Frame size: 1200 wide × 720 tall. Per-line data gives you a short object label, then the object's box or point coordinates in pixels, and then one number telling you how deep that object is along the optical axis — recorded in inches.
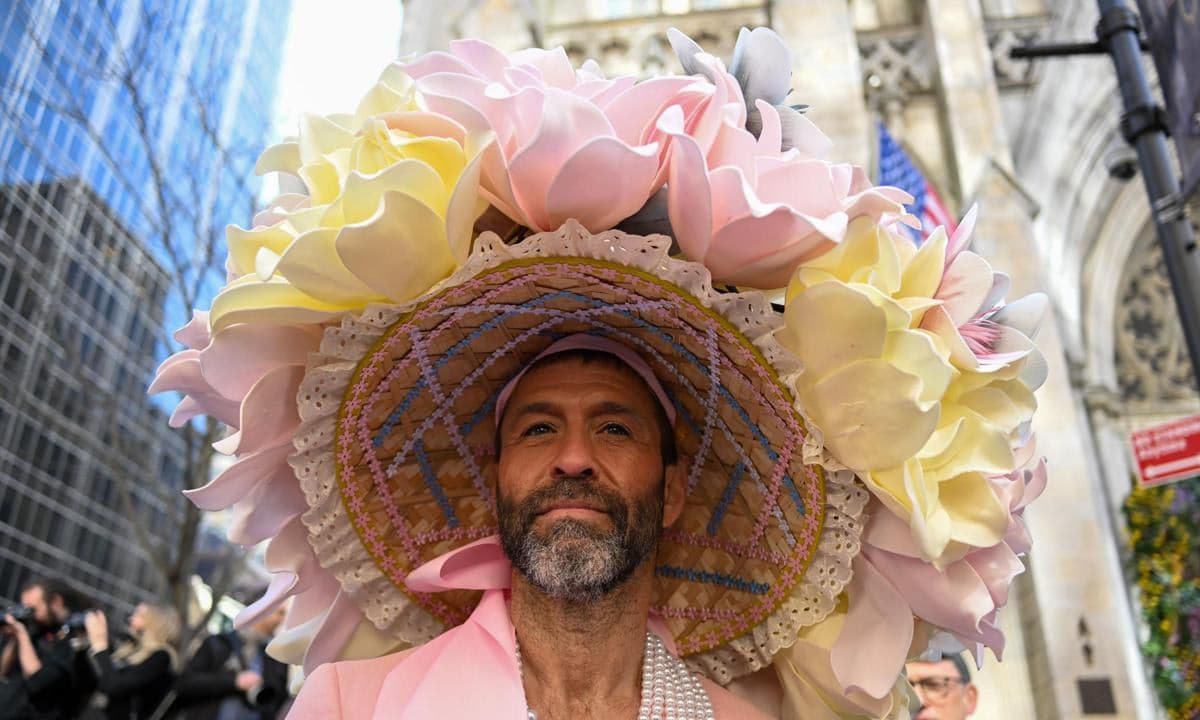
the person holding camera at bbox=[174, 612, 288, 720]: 194.9
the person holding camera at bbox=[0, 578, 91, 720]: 188.4
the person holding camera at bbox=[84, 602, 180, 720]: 186.7
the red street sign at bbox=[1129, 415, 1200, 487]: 200.1
